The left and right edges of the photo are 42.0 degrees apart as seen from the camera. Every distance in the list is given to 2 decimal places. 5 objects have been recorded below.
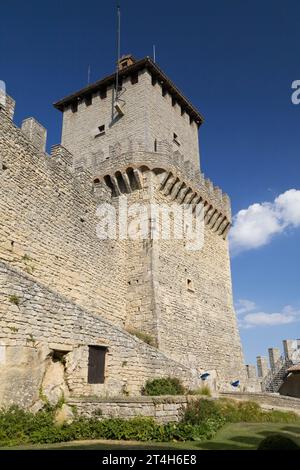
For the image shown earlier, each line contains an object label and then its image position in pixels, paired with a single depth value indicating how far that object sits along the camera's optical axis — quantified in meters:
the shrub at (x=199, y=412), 7.60
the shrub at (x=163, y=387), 9.78
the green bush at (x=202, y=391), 11.65
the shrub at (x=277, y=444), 4.52
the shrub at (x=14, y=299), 7.31
